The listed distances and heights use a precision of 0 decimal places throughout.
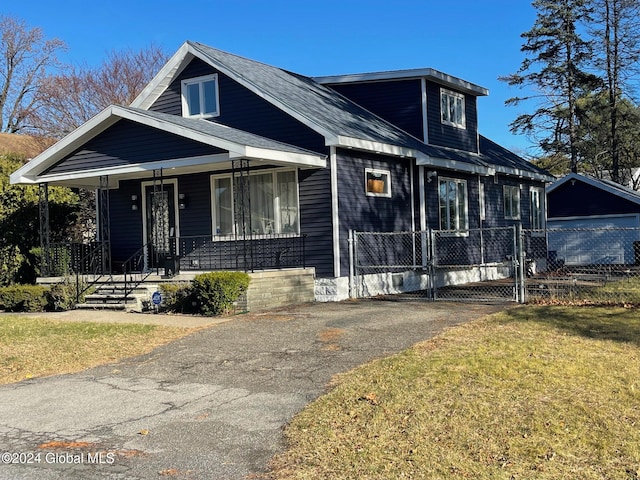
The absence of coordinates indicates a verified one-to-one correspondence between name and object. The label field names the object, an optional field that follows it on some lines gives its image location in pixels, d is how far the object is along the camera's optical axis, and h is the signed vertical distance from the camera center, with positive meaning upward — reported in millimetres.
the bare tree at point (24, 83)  40656 +11156
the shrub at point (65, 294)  14273 -968
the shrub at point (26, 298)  14547 -1018
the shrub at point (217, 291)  12602 -881
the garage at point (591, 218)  28047 +662
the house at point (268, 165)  14859 +1947
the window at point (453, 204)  18547 +992
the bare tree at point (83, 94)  34250 +8530
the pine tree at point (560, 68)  35906 +9510
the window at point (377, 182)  16000 +1473
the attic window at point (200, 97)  17281 +4112
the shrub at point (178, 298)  13203 -1048
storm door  17234 +735
